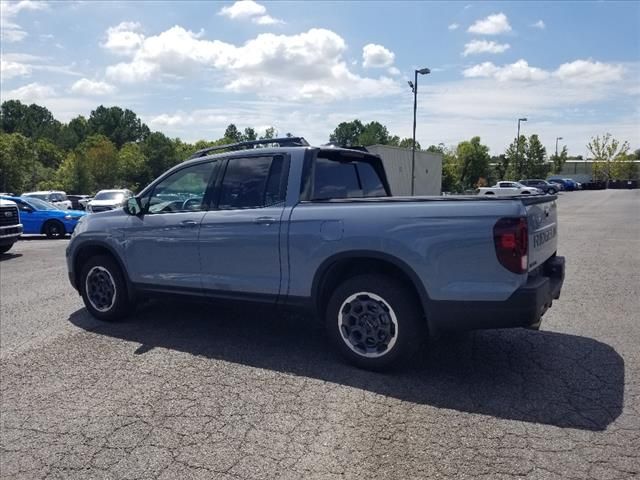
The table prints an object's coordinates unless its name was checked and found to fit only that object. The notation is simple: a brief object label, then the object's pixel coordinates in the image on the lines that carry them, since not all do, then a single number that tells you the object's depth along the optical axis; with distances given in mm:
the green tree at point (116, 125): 112500
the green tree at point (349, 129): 119631
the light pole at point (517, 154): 68500
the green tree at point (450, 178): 62312
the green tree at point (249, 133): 108412
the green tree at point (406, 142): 95250
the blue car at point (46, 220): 17438
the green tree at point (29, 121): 107438
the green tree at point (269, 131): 87075
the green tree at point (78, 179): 52531
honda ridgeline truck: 3805
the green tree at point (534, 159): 71188
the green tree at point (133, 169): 61938
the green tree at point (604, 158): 86938
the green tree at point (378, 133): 106188
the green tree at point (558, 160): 84938
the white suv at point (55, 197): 26991
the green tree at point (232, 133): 117062
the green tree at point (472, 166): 68188
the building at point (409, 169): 39503
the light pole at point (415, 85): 31891
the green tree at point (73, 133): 102062
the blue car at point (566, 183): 70375
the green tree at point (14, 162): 46625
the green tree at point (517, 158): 71000
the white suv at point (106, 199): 21328
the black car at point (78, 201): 31758
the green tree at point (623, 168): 85938
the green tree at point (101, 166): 54688
